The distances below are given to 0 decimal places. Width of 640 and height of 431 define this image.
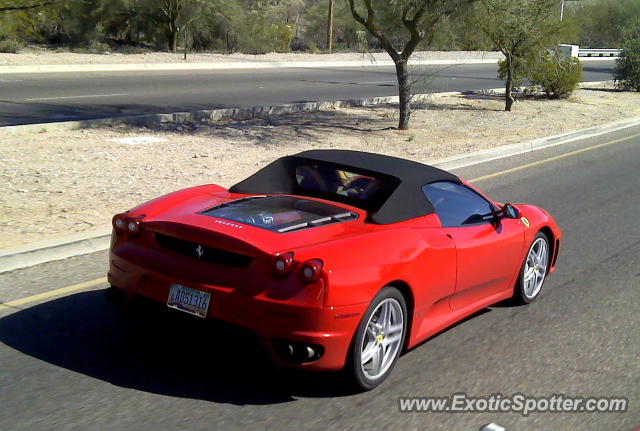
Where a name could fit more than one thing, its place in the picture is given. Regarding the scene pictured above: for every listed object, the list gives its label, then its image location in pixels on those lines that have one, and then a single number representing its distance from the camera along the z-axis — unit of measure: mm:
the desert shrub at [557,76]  26744
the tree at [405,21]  17156
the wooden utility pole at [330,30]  47156
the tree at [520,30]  20922
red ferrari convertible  4578
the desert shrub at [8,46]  34938
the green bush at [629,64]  32969
